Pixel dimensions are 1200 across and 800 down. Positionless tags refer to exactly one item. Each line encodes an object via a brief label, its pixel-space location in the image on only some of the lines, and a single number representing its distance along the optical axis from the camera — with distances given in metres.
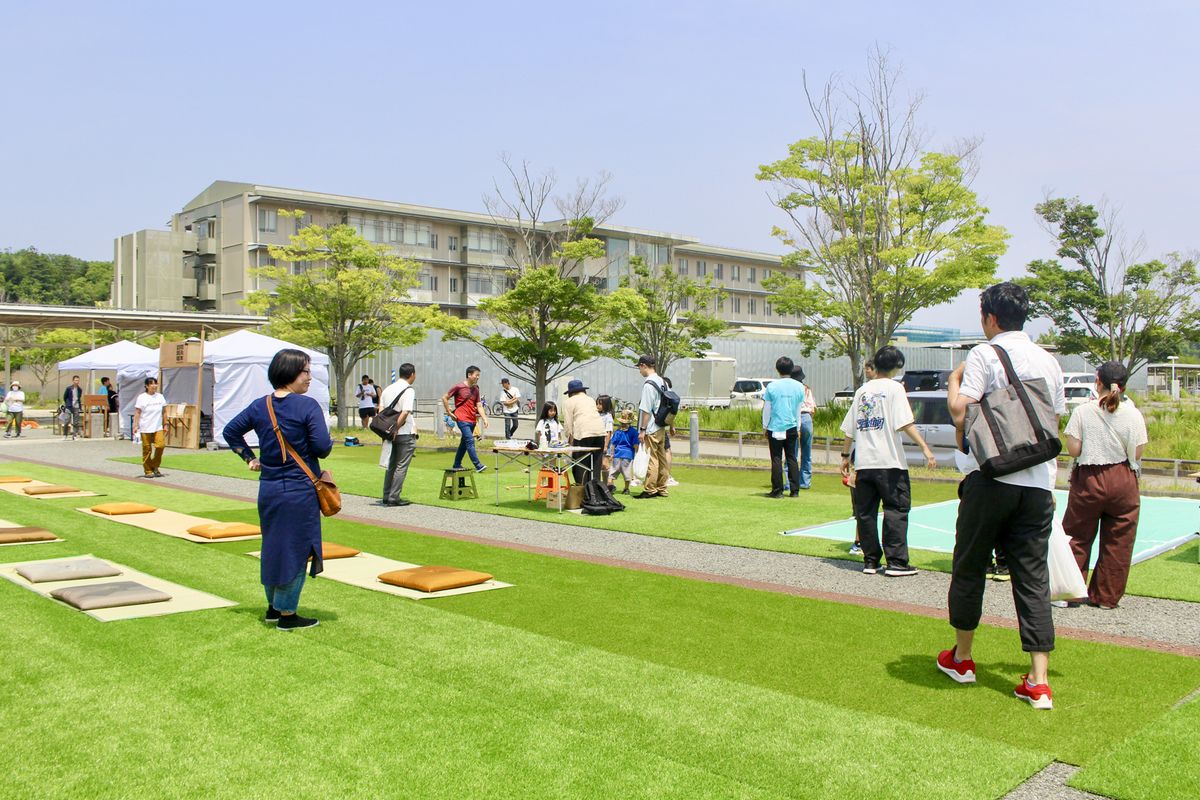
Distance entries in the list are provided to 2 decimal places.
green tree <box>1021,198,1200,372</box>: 36.03
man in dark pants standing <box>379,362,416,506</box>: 12.45
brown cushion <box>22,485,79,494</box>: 14.00
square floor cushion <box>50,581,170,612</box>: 6.72
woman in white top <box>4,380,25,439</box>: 29.23
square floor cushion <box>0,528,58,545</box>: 9.51
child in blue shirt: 14.80
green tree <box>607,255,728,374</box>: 37.00
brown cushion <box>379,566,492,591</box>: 7.52
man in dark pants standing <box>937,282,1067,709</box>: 4.84
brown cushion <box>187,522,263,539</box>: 9.96
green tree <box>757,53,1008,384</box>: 25.23
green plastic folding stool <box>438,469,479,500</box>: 13.80
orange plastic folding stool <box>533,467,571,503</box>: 12.69
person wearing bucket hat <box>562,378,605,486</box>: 12.08
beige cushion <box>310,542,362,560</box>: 8.95
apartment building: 57.16
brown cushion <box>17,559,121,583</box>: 7.72
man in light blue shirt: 13.05
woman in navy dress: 6.16
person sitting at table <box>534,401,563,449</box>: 13.99
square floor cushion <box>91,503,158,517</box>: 11.80
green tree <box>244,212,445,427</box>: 32.41
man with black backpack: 12.80
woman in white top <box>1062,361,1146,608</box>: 6.96
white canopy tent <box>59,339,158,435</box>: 27.61
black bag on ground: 12.20
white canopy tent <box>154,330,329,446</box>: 24.16
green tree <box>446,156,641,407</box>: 23.59
